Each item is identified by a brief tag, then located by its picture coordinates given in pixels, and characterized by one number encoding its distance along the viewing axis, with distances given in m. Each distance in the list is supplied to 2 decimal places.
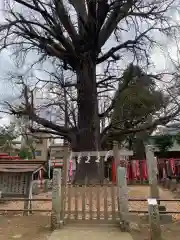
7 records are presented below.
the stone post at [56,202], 3.79
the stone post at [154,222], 3.22
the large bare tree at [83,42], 7.77
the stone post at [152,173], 4.56
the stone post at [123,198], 3.67
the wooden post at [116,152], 4.43
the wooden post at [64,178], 3.98
